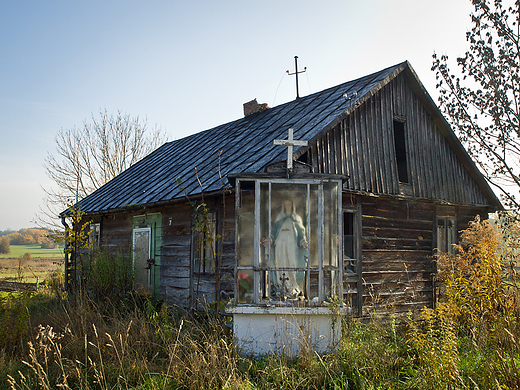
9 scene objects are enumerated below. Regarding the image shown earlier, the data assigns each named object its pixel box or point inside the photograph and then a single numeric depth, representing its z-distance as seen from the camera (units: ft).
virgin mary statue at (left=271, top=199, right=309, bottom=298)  20.89
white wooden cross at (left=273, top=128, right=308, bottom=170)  20.65
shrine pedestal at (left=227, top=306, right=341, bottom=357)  19.24
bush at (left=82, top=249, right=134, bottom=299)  29.30
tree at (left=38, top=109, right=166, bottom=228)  84.94
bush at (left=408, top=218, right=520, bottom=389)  13.20
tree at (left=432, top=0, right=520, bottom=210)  44.27
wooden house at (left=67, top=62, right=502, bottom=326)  21.12
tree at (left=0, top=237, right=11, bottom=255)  167.55
